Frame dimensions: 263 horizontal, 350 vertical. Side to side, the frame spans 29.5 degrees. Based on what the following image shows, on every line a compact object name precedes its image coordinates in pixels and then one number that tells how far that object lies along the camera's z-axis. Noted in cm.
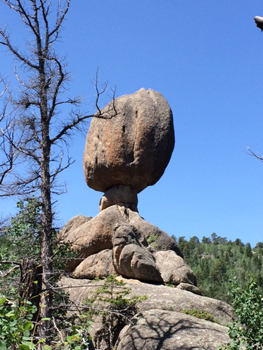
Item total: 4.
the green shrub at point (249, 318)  720
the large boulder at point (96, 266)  1392
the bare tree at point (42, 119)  1043
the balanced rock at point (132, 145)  1616
